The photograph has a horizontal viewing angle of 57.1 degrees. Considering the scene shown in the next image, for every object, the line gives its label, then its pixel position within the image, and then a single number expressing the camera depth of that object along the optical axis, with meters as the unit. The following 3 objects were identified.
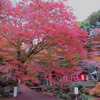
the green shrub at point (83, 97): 7.29
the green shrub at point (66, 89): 10.27
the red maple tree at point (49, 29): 4.76
